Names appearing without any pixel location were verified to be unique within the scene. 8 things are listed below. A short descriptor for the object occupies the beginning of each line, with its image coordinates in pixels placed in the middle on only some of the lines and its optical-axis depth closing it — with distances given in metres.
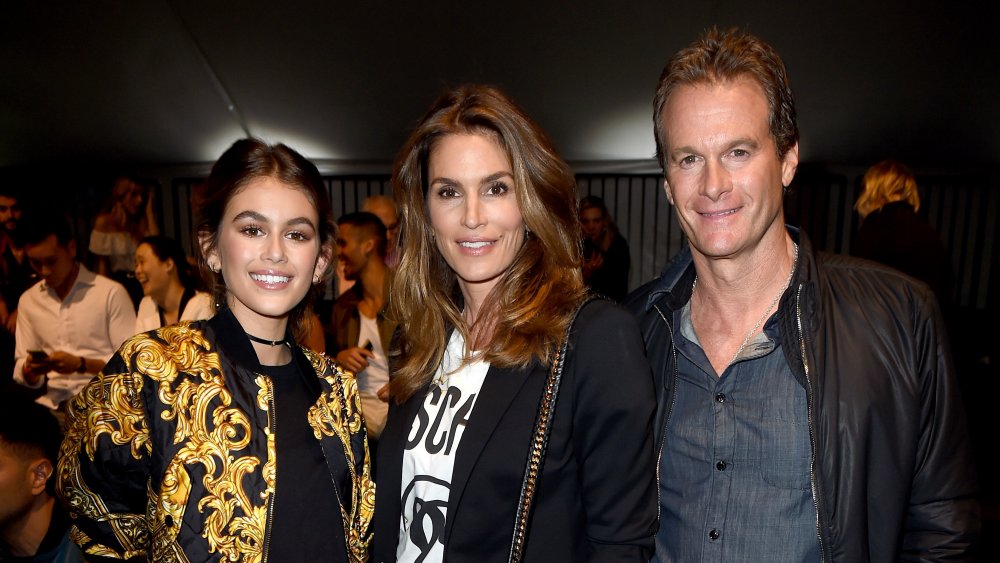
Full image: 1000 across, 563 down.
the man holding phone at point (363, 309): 3.47
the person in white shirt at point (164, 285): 3.56
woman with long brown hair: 1.36
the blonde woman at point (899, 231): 4.00
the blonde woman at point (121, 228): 5.34
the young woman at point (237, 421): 1.47
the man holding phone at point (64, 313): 3.52
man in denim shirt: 1.39
